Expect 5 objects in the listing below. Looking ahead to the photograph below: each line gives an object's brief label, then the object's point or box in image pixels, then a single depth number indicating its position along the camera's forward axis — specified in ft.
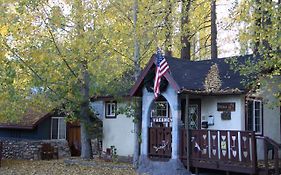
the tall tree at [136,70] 55.01
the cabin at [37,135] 76.79
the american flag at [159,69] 47.51
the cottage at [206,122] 43.91
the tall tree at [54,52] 56.08
